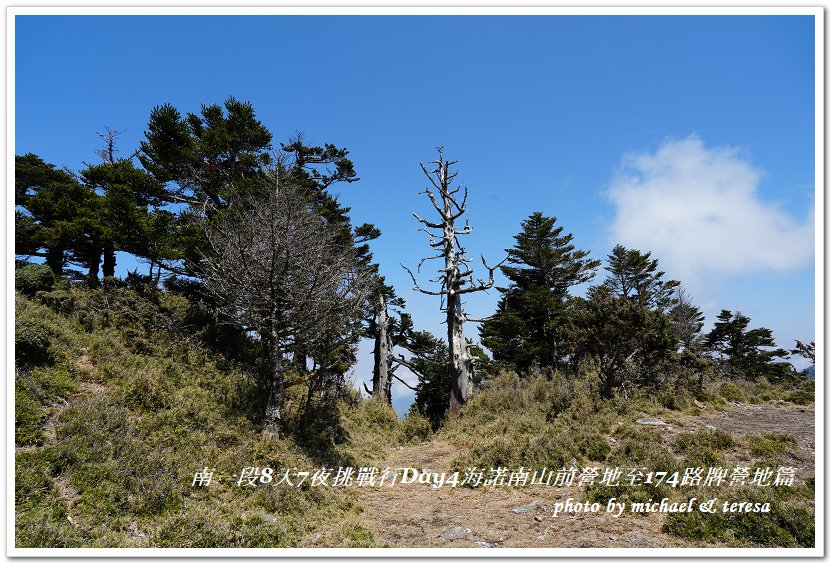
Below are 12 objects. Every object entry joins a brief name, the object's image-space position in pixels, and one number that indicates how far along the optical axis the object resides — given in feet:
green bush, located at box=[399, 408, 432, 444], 51.66
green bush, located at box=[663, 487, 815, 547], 17.90
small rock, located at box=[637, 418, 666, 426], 33.39
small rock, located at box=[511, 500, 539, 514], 24.12
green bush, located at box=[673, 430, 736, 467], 25.23
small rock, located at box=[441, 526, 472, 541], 21.03
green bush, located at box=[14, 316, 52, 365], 28.19
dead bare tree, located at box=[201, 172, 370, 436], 34.06
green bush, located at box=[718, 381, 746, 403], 44.29
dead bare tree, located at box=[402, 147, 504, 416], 55.93
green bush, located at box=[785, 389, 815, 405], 43.80
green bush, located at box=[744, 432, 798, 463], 25.18
